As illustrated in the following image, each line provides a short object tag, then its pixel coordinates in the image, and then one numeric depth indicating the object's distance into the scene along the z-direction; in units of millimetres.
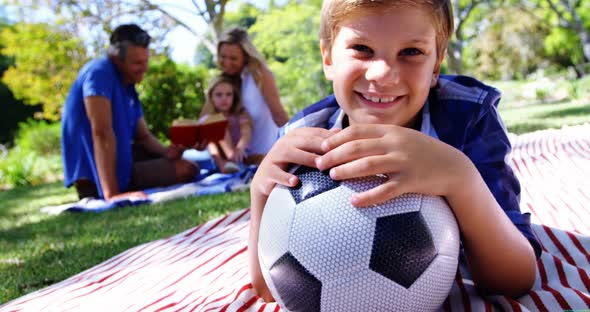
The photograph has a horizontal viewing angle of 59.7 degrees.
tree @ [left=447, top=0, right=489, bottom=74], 15188
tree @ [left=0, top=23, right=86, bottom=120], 14398
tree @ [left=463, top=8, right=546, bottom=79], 31109
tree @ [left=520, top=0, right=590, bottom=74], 19656
